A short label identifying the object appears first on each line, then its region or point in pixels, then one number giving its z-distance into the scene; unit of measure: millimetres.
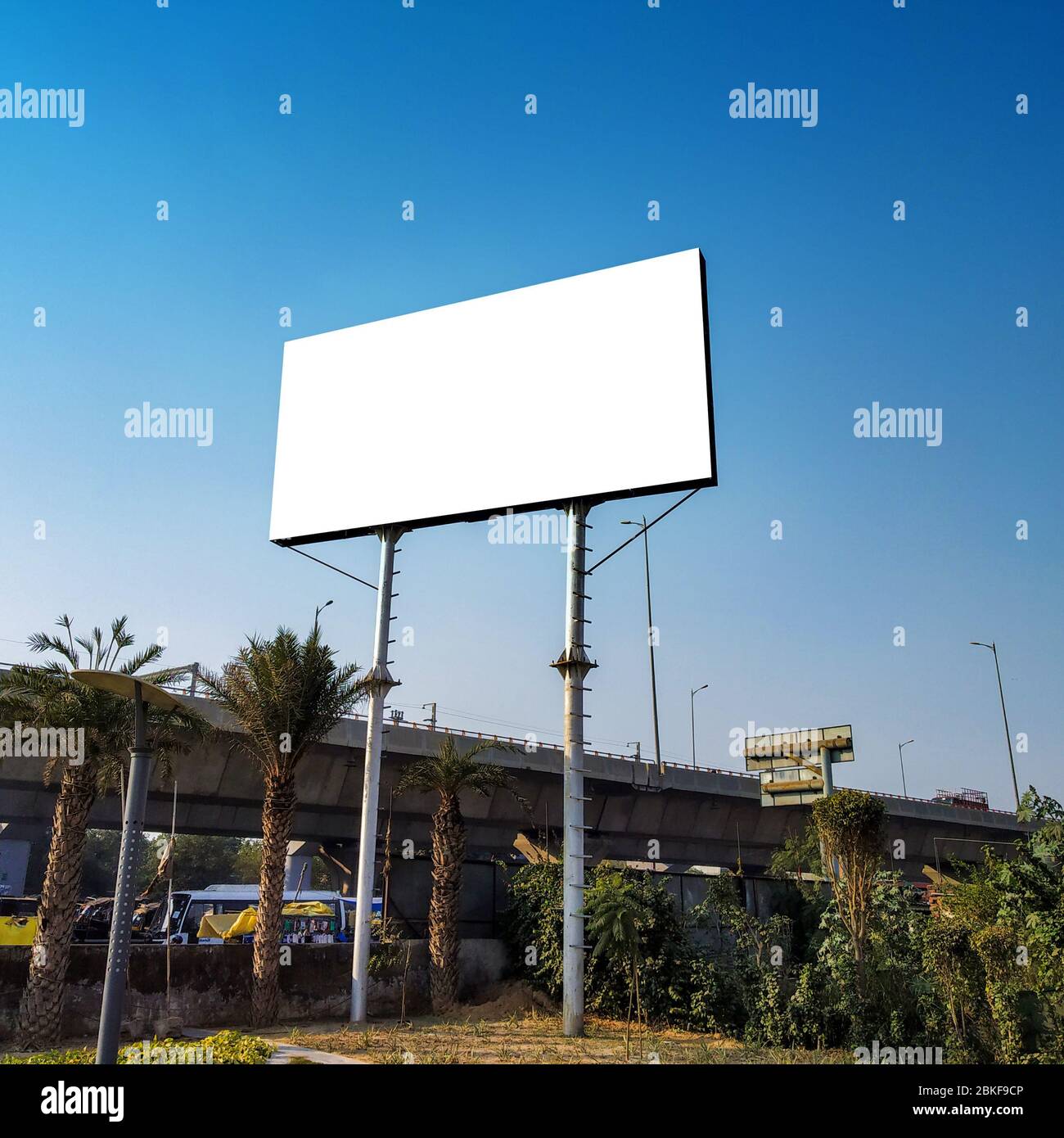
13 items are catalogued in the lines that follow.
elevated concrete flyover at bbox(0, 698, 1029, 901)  33219
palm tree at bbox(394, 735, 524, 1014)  24594
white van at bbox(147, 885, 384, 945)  36031
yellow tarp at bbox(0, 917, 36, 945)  28953
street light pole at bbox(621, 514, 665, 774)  48772
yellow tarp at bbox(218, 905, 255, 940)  34406
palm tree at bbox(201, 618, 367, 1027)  22797
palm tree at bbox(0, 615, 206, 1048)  19406
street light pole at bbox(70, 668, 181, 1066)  9742
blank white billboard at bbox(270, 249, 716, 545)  22922
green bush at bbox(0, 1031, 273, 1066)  11992
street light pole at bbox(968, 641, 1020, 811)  59638
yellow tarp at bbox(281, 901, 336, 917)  40984
